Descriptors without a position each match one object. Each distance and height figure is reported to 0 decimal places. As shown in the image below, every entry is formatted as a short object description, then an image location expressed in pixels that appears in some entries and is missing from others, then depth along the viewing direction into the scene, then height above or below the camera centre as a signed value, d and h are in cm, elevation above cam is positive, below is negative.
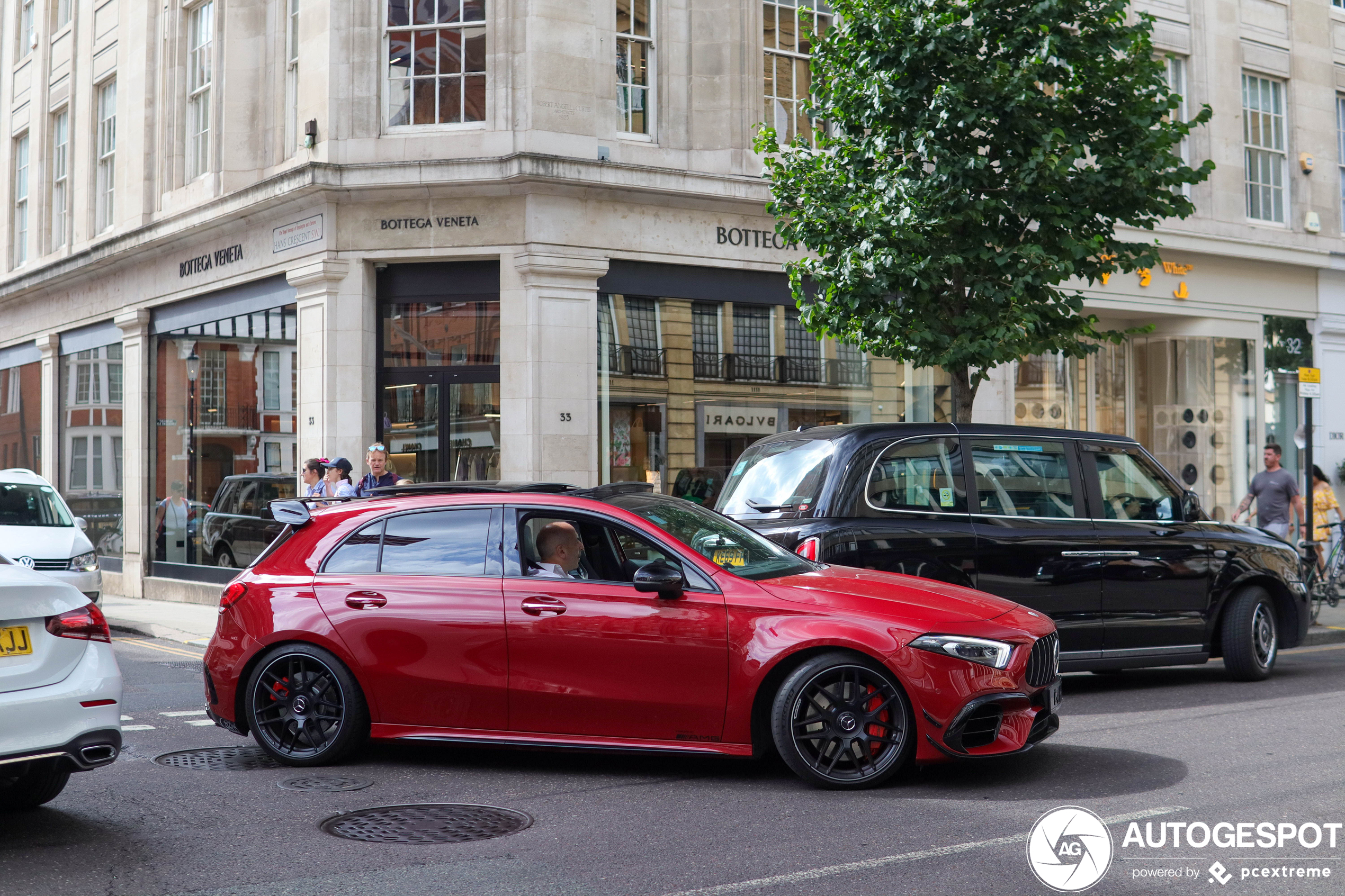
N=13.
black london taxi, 888 -39
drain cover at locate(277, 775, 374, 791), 656 -155
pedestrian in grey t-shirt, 1617 -33
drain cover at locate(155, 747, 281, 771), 718 -158
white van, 1437 -58
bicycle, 1503 -135
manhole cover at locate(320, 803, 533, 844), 553 -153
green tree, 1203 +288
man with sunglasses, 1309 +10
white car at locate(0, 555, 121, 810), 518 -82
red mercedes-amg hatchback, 621 -83
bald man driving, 689 -37
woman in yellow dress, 1795 -45
